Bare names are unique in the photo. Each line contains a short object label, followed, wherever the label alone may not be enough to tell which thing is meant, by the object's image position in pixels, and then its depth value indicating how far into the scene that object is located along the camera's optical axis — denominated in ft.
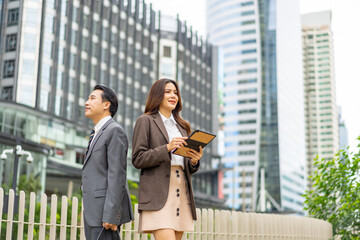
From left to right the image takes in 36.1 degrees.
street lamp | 70.43
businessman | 14.70
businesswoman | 15.02
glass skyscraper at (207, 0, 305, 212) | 489.26
